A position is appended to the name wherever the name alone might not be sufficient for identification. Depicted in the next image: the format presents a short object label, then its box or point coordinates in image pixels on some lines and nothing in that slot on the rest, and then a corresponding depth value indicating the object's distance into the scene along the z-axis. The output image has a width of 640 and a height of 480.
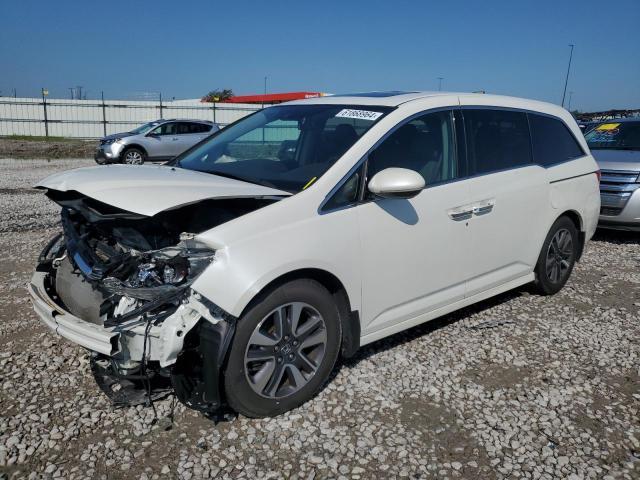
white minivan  2.78
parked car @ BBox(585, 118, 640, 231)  7.34
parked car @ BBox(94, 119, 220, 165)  17.48
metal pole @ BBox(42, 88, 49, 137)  29.20
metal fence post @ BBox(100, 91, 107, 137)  29.71
